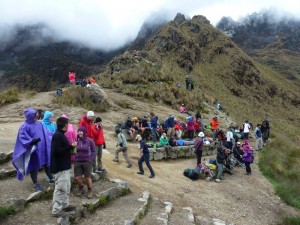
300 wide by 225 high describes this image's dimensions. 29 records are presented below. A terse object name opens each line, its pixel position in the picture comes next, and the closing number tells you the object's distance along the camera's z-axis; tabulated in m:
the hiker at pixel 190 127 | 13.99
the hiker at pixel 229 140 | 12.22
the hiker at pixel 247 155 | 11.10
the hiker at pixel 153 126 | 12.89
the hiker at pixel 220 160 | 10.15
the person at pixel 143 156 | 9.12
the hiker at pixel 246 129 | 15.15
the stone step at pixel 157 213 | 6.11
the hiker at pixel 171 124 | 13.28
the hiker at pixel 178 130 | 13.49
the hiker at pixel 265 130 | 15.56
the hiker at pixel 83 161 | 6.15
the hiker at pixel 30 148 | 5.93
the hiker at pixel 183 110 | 18.28
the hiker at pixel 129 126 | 12.67
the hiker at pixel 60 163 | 5.12
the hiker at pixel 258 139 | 14.28
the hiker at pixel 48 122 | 6.76
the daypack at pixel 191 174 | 9.89
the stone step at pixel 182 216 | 6.52
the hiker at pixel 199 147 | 10.64
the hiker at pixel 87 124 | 7.61
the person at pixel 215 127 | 14.26
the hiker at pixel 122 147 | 9.47
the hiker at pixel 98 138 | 7.79
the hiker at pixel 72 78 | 18.37
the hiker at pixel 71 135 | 6.48
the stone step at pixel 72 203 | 5.17
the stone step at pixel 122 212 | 5.64
